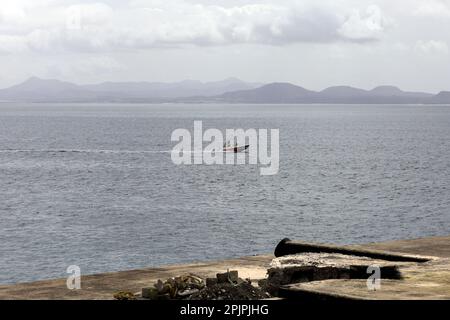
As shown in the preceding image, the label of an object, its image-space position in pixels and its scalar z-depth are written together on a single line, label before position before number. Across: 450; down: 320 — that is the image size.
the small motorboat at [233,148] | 123.38
